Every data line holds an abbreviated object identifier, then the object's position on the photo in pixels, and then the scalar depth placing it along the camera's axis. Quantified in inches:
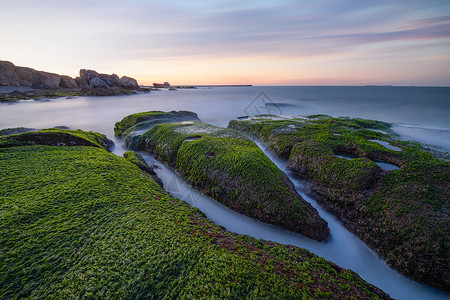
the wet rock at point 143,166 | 222.6
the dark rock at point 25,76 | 2615.4
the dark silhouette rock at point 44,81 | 2459.4
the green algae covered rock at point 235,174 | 167.6
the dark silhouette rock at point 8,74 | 2283.2
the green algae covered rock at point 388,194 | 131.6
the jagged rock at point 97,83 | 2147.3
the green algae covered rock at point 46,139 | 219.9
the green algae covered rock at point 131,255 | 86.7
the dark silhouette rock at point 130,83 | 2629.9
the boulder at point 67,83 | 2567.2
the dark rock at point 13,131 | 302.6
